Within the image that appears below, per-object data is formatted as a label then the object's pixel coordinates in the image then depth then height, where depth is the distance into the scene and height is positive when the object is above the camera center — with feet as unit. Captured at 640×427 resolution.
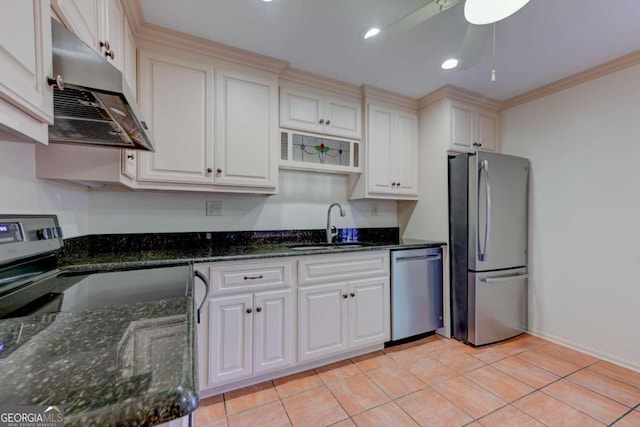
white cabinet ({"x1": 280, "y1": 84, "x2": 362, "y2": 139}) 7.57 +2.83
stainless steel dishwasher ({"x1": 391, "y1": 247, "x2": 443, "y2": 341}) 7.80 -2.32
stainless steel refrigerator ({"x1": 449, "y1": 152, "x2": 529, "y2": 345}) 7.81 -0.98
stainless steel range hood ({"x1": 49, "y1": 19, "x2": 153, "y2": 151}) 2.56 +1.14
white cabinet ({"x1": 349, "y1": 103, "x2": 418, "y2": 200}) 8.66 +1.75
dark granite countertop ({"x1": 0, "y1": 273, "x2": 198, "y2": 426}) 1.18 -0.81
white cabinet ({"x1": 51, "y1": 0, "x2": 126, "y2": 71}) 3.17 +2.56
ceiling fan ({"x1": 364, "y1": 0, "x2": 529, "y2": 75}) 3.76 +2.76
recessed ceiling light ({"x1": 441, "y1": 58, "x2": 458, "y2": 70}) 6.94 +3.71
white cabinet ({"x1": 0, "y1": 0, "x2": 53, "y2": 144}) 1.98 +1.09
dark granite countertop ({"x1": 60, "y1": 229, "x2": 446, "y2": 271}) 4.88 -0.88
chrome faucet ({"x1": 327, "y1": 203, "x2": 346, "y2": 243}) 8.40 -0.50
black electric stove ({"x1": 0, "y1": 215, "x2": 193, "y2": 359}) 2.64 -0.86
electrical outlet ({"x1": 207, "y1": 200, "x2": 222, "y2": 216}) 7.36 +0.11
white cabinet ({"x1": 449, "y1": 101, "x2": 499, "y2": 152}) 8.70 +2.69
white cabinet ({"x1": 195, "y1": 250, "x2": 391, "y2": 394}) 5.63 -2.33
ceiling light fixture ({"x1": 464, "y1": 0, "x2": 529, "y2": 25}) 3.71 +2.72
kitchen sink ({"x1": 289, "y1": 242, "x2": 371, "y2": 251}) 7.81 -1.00
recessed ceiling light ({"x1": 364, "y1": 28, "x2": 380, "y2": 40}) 4.28 +2.74
